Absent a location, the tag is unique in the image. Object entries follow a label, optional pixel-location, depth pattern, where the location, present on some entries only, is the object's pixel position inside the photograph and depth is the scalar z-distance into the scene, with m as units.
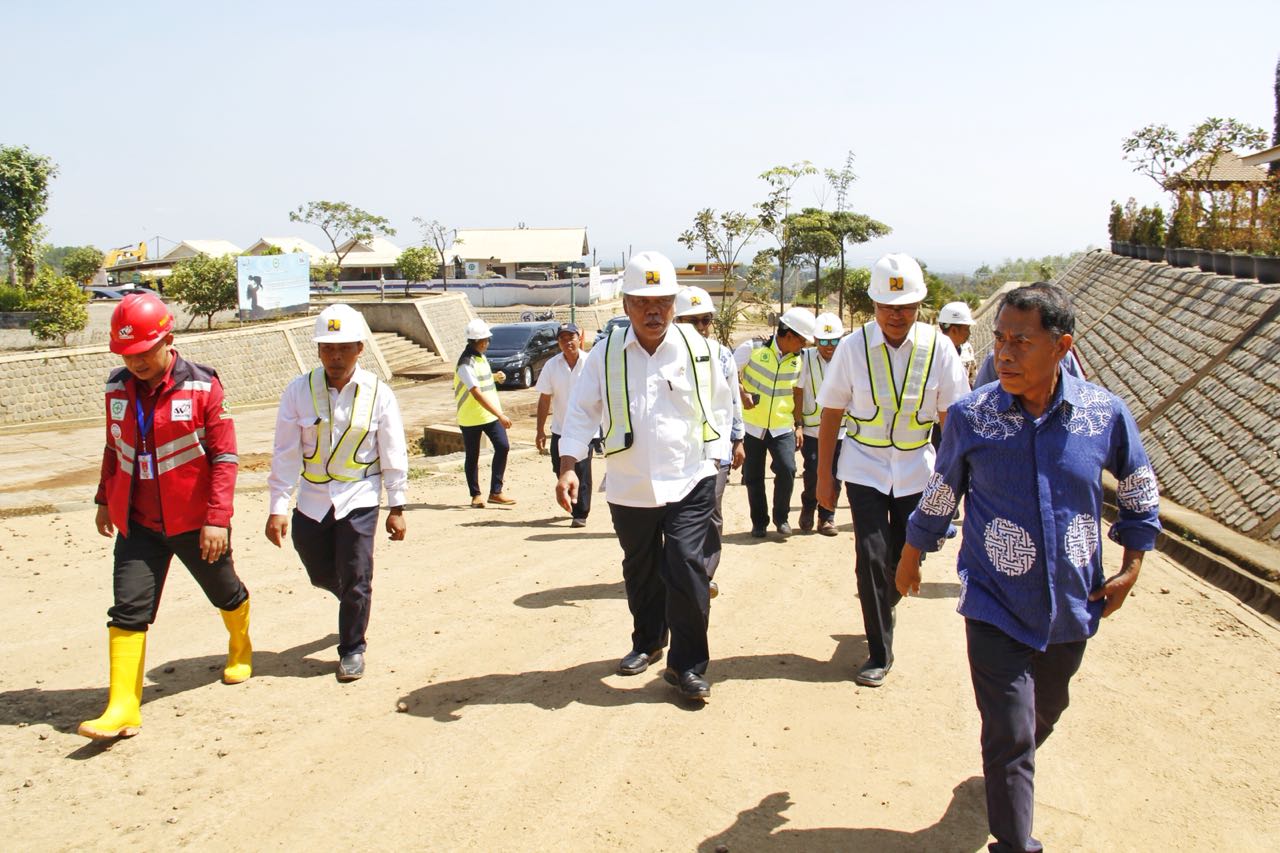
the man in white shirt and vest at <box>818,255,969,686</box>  5.04
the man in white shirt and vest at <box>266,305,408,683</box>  5.19
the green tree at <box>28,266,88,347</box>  22.66
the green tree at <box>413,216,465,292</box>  55.62
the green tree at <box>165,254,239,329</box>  28.33
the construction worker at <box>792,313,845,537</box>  8.75
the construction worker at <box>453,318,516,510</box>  10.00
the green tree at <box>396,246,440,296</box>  48.97
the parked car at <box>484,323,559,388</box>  26.73
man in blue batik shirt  3.17
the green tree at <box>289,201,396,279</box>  47.41
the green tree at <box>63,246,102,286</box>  61.28
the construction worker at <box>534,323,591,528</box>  9.06
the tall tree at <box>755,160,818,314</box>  33.28
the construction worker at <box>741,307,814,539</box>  8.55
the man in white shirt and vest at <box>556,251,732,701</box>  4.82
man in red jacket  4.57
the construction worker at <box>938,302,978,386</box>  8.41
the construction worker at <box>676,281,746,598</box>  5.19
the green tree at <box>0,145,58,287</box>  32.94
